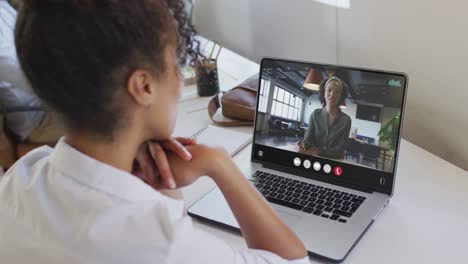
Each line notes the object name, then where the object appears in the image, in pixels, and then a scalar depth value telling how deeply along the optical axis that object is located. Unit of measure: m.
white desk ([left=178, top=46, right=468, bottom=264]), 0.84
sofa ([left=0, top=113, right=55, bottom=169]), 1.78
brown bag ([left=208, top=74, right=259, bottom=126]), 1.37
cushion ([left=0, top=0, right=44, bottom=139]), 1.76
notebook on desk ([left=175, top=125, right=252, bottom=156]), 1.25
